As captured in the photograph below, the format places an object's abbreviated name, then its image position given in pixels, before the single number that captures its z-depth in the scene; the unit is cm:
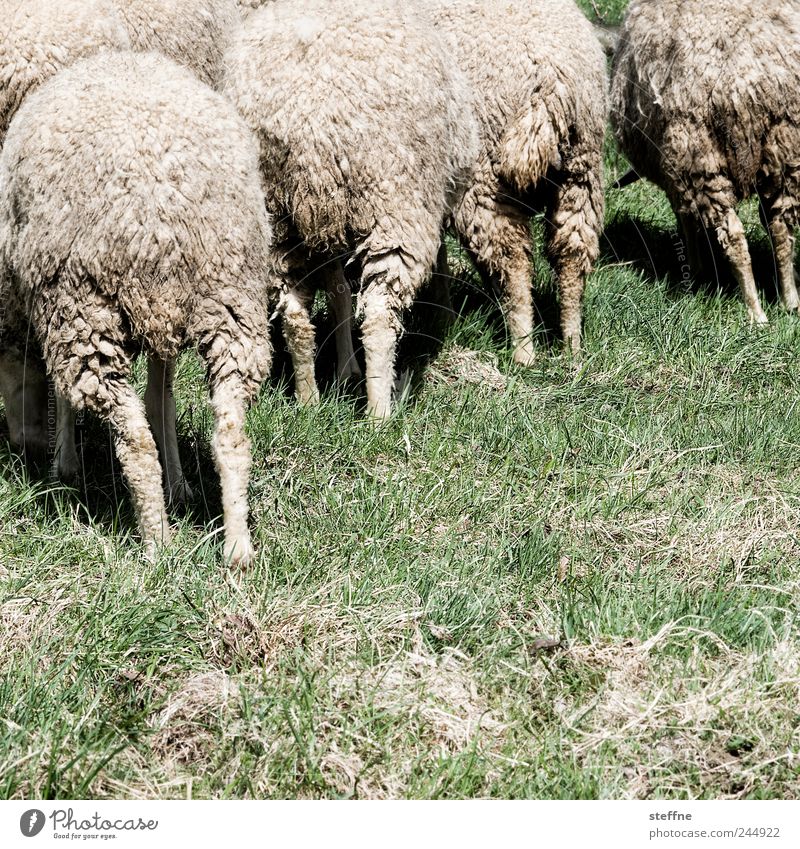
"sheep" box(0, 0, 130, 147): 957
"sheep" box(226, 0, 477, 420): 889
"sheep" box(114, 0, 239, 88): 1052
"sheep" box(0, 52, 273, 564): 708
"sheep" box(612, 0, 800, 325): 1137
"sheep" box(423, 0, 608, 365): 1041
